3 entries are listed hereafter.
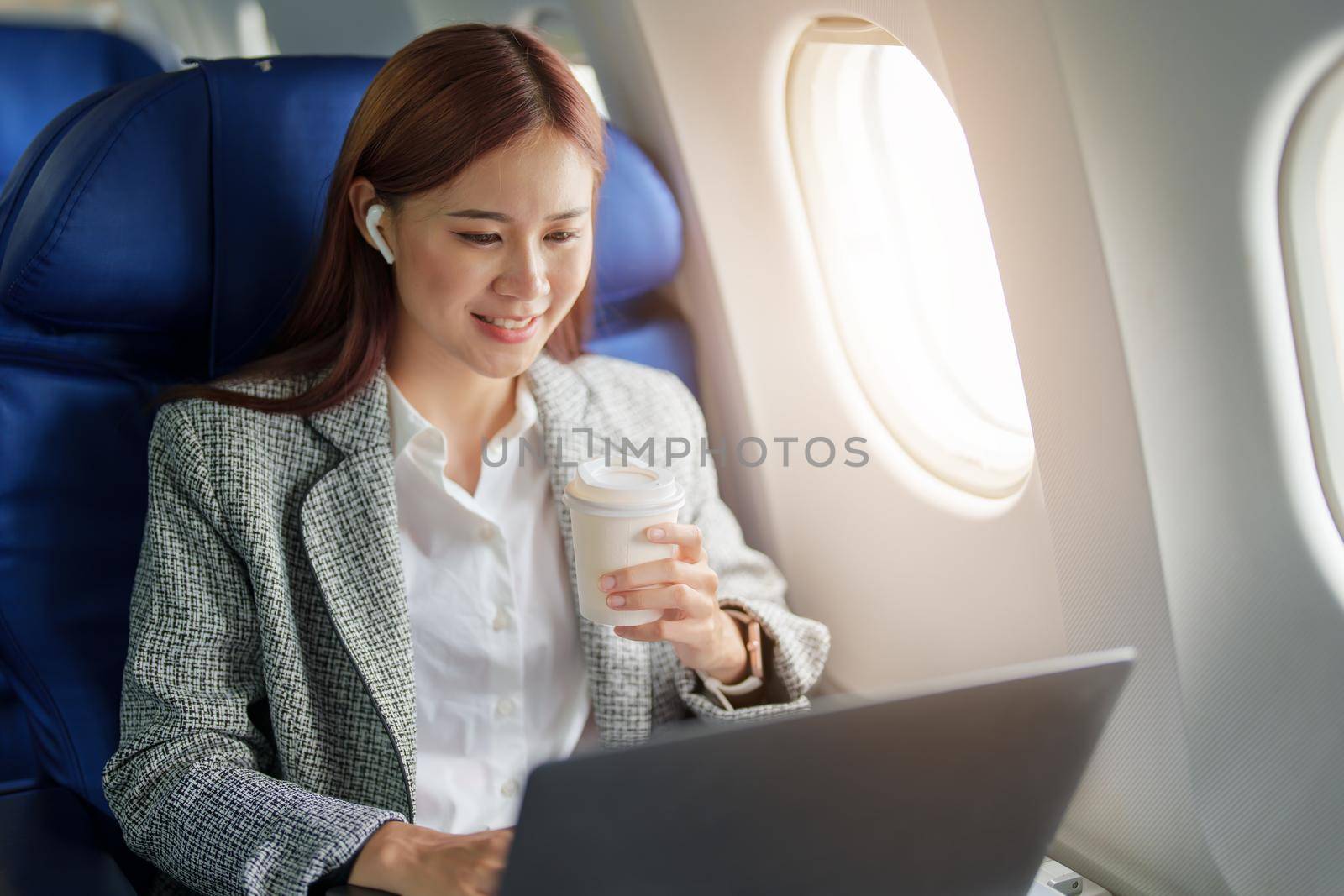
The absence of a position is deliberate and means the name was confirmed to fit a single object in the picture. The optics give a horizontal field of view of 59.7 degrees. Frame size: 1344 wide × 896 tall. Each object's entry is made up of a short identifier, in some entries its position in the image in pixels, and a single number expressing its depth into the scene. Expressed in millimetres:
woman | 1264
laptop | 850
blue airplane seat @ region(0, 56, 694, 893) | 1387
